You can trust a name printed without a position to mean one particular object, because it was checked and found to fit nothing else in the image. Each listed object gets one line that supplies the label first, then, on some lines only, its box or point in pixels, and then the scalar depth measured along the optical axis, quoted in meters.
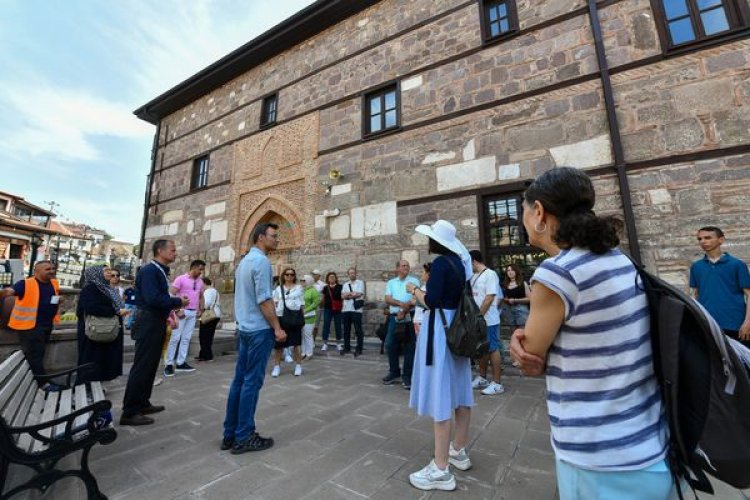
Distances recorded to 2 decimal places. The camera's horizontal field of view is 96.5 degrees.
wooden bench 1.66
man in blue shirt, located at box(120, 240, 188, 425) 3.08
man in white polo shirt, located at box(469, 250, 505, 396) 4.04
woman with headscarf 3.29
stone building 4.70
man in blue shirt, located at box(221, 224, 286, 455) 2.54
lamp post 16.53
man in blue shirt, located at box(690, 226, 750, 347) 3.32
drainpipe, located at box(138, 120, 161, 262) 12.00
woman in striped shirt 0.89
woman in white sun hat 2.06
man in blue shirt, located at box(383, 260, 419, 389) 4.26
